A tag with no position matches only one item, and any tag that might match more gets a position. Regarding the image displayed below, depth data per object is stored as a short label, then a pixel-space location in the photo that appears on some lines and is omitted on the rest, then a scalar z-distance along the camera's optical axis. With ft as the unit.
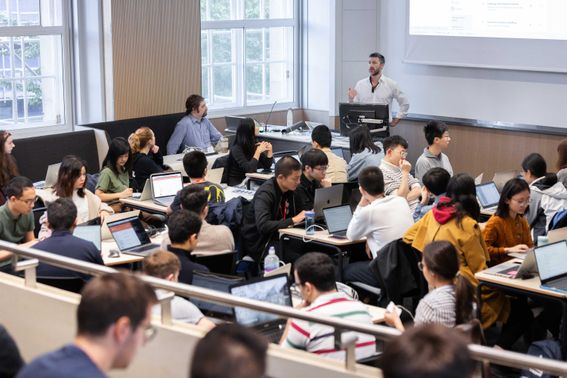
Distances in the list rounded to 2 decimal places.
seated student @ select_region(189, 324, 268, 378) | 7.64
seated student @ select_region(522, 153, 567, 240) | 23.68
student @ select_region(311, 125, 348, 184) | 27.37
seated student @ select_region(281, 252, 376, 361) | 13.10
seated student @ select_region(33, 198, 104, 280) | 16.78
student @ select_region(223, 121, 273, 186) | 29.17
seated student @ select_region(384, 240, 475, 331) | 14.61
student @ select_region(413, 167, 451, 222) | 22.72
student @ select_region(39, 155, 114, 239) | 22.57
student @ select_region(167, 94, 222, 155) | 34.24
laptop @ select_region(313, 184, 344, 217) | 23.30
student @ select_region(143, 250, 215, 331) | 14.19
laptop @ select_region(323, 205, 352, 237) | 22.45
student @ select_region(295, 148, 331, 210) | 23.95
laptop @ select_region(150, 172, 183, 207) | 25.87
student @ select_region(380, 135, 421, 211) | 24.67
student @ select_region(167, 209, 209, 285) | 17.04
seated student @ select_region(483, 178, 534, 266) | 20.22
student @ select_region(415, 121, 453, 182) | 27.07
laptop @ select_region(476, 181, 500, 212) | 25.53
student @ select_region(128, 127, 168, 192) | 28.22
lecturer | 36.68
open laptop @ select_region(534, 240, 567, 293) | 18.60
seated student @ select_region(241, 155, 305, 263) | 22.47
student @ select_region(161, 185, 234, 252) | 19.69
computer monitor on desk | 33.73
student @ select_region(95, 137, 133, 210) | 25.99
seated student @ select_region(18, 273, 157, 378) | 8.33
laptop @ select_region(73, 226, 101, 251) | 20.59
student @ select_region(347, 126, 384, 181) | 27.66
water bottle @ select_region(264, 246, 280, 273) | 20.44
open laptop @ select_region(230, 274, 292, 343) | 14.46
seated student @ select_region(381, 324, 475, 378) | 7.61
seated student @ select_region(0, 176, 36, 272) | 20.02
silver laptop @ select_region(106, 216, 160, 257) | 21.08
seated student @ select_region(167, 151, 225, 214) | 23.34
